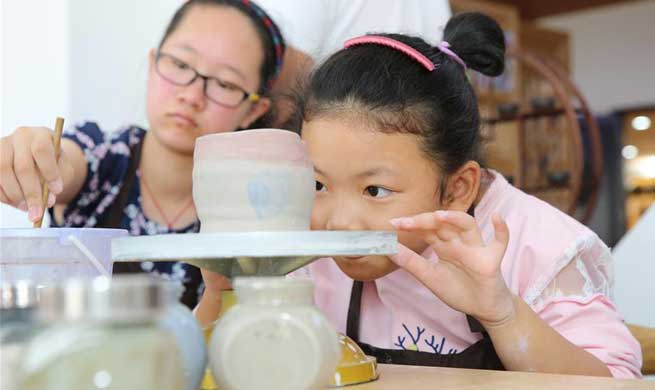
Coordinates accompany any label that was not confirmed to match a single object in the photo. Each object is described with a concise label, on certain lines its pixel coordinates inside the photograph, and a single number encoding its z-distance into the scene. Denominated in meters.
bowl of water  0.85
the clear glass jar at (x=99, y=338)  0.49
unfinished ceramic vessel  0.80
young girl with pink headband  1.06
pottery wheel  0.71
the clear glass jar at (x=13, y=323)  0.56
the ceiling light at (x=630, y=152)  7.49
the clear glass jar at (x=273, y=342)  0.62
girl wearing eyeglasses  1.70
